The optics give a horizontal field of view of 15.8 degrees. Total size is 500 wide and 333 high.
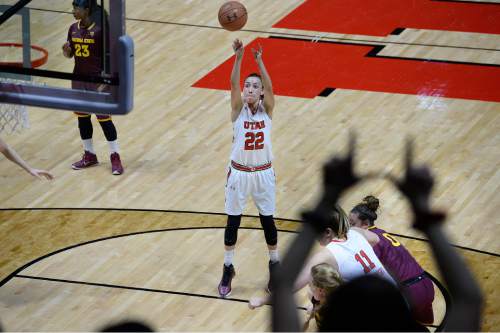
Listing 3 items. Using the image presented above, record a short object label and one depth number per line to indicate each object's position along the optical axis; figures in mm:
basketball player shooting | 12747
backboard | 8745
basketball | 15123
